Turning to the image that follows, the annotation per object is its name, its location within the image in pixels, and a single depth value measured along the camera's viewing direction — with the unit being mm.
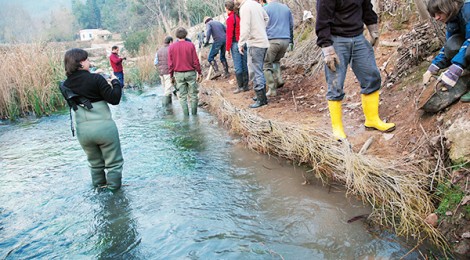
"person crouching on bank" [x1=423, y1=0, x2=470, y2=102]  2791
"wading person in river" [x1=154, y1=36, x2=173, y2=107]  8172
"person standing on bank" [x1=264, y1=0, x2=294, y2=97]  6057
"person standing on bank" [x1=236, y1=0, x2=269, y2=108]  5613
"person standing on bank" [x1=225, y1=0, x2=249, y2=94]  6918
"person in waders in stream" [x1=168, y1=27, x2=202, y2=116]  6566
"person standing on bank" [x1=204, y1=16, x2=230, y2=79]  8805
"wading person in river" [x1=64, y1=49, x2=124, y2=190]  3488
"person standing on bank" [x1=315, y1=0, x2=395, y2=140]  3492
